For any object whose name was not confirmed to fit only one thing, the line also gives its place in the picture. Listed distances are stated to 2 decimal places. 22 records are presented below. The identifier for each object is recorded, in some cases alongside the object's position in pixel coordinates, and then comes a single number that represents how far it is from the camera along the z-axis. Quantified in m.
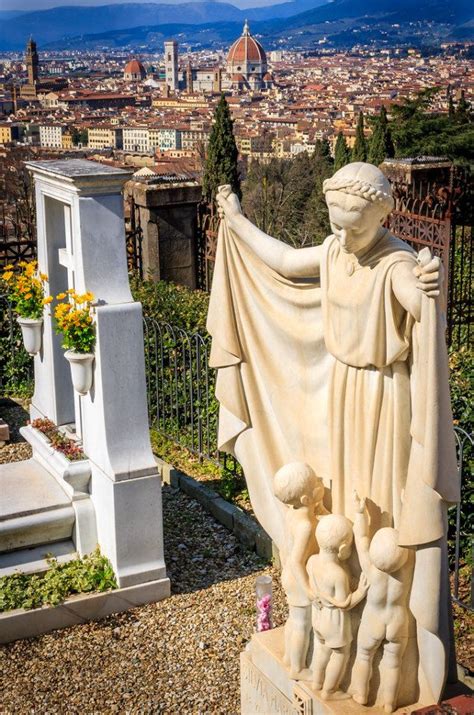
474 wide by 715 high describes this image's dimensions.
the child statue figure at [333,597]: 3.30
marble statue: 2.99
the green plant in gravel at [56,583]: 5.01
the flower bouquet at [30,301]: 5.85
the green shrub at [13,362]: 9.16
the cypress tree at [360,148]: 26.10
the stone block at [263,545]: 5.68
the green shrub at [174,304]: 7.83
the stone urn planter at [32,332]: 5.96
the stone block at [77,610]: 4.93
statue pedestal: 3.38
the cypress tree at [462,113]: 31.31
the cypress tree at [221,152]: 37.66
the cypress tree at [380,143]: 22.11
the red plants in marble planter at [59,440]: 5.48
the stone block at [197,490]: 6.43
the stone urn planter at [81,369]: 5.08
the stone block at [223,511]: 6.13
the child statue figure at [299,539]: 3.47
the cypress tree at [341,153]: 29.91
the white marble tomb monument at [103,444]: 5.07
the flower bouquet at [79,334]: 5.05
